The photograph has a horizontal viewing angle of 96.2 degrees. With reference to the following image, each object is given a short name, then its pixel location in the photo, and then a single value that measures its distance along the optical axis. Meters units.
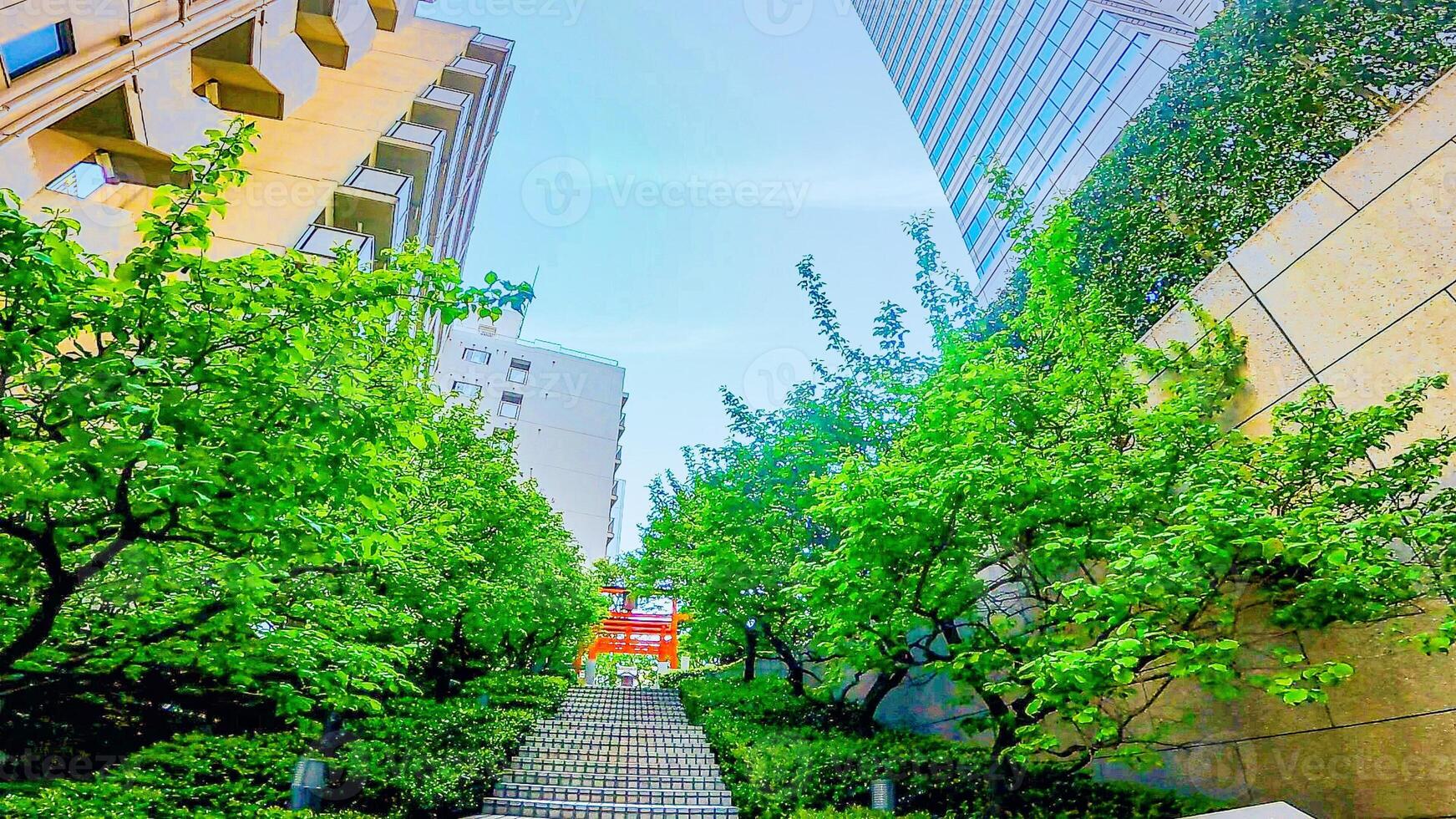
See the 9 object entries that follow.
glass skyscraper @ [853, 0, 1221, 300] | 23.64
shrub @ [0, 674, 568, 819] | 6.82
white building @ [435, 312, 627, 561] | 43.66
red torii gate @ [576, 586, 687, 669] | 37.25
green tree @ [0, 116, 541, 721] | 3.80
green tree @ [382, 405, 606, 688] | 10.11
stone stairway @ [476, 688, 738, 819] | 10.09
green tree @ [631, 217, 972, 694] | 12.29
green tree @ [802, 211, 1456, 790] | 5.16
